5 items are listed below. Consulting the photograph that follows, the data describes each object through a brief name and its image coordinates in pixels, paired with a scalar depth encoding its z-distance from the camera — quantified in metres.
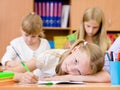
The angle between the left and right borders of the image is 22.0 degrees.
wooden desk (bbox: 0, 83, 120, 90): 1.06
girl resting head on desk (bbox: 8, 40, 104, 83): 1.43
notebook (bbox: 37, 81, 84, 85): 1.20
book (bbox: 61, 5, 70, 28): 3.96
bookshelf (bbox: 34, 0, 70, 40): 3.93
